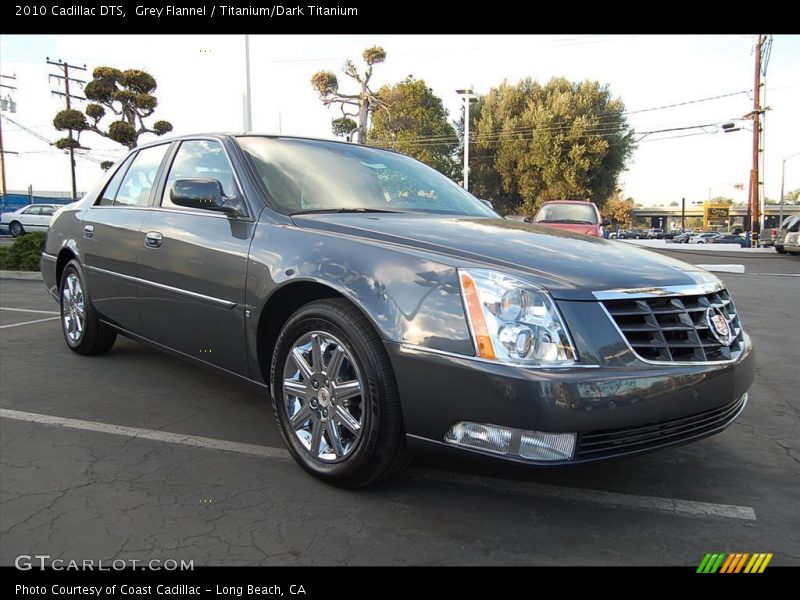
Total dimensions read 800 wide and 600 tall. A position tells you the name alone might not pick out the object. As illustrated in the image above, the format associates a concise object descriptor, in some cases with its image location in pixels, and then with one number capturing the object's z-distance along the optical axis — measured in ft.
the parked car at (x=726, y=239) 161.07
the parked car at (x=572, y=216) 45.57
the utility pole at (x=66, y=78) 120.06
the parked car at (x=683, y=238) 177.10
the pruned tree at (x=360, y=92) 88.38
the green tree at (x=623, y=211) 280.47
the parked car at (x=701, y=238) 166.09
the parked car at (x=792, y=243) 66.33
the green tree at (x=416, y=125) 108.27
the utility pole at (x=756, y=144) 86.48
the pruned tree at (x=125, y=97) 65.62
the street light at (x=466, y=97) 83.38
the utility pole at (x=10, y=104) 150.10
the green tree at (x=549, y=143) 104.73
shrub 34.06
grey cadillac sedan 7.01
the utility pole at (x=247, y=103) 43.32
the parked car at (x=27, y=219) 83.15
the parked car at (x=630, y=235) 202.88
